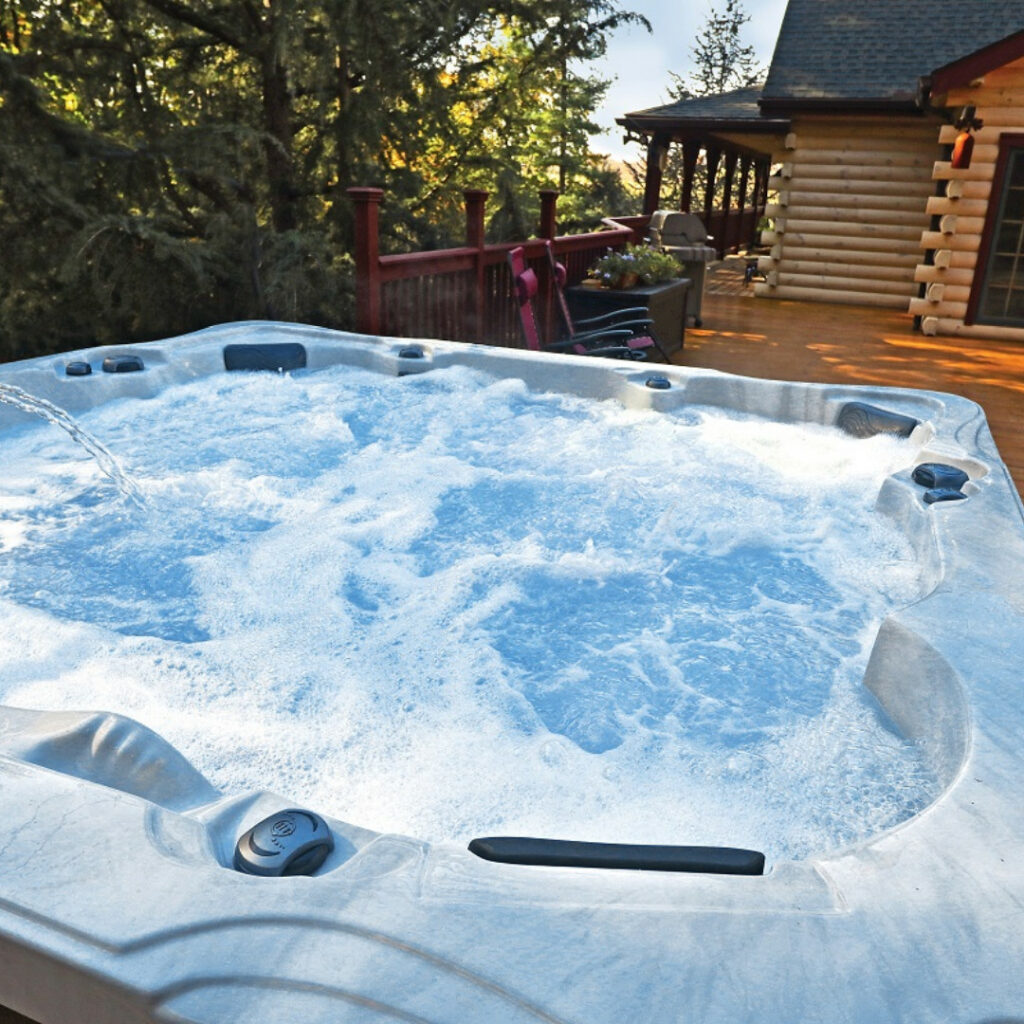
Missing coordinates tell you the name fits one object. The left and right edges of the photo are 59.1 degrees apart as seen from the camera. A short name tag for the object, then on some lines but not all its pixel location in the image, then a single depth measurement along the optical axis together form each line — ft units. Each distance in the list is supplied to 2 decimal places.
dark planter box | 19.33
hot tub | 2.99
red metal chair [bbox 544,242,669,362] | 17.11
